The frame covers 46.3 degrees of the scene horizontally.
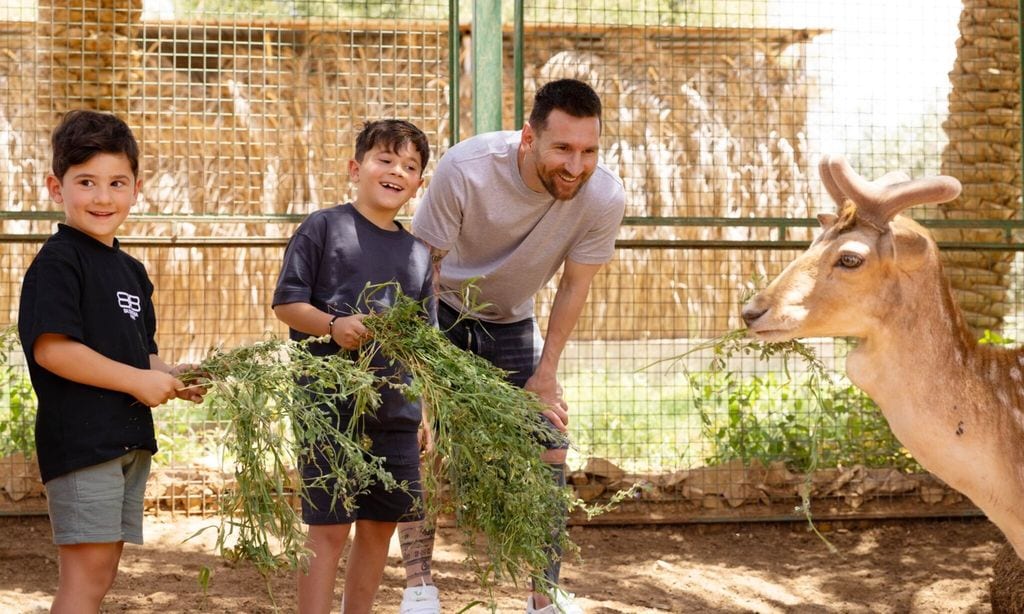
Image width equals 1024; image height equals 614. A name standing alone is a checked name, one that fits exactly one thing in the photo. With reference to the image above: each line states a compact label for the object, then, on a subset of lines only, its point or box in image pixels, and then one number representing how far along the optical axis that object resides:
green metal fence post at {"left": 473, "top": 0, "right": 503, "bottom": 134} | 6.32
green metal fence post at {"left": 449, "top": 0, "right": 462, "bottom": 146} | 6.37
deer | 4.21
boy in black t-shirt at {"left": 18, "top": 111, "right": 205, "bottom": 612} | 3.21
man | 4.31
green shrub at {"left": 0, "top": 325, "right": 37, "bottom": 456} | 6.68
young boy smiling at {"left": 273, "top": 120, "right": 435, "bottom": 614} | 3.80
